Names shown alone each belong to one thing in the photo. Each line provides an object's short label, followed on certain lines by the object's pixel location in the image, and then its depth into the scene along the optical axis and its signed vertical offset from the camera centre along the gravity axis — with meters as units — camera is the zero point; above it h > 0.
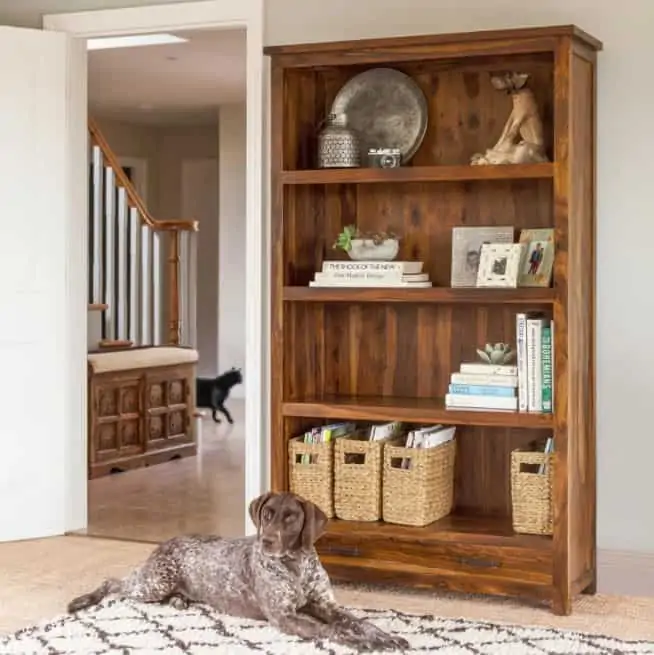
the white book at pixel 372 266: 4.43 +0.08
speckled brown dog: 3.76 -0.92
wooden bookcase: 4.16 -0.05
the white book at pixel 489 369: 4.29 -0.28
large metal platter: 4.64 +0.66
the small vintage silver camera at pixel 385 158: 4.48 +0.46
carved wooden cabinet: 7.07 -0.76
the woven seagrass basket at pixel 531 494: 4.28 -0.70
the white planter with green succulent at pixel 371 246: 4.55 +0.15
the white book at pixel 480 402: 4.27 -0.39
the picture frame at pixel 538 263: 4.33 +0.09
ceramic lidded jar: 4.53 +0.50
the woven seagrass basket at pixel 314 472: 4.53 -0.67
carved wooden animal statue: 4.34 +0.54
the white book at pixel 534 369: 4.22 -0.27
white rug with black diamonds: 3.67 -1.05
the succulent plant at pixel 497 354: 4.40 -0.23
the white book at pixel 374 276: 4.42 +0.04
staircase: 7.63 +0.18
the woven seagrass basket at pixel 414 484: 4.39 -0.69
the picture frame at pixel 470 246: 4.50 +0.15
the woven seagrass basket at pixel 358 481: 4.48 -0.69
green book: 4.20 -0.28
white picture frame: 4.25 +0.08
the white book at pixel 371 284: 4.40 +0.01
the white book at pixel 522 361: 4.24 -0.25
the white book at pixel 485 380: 4.28 -0.31
